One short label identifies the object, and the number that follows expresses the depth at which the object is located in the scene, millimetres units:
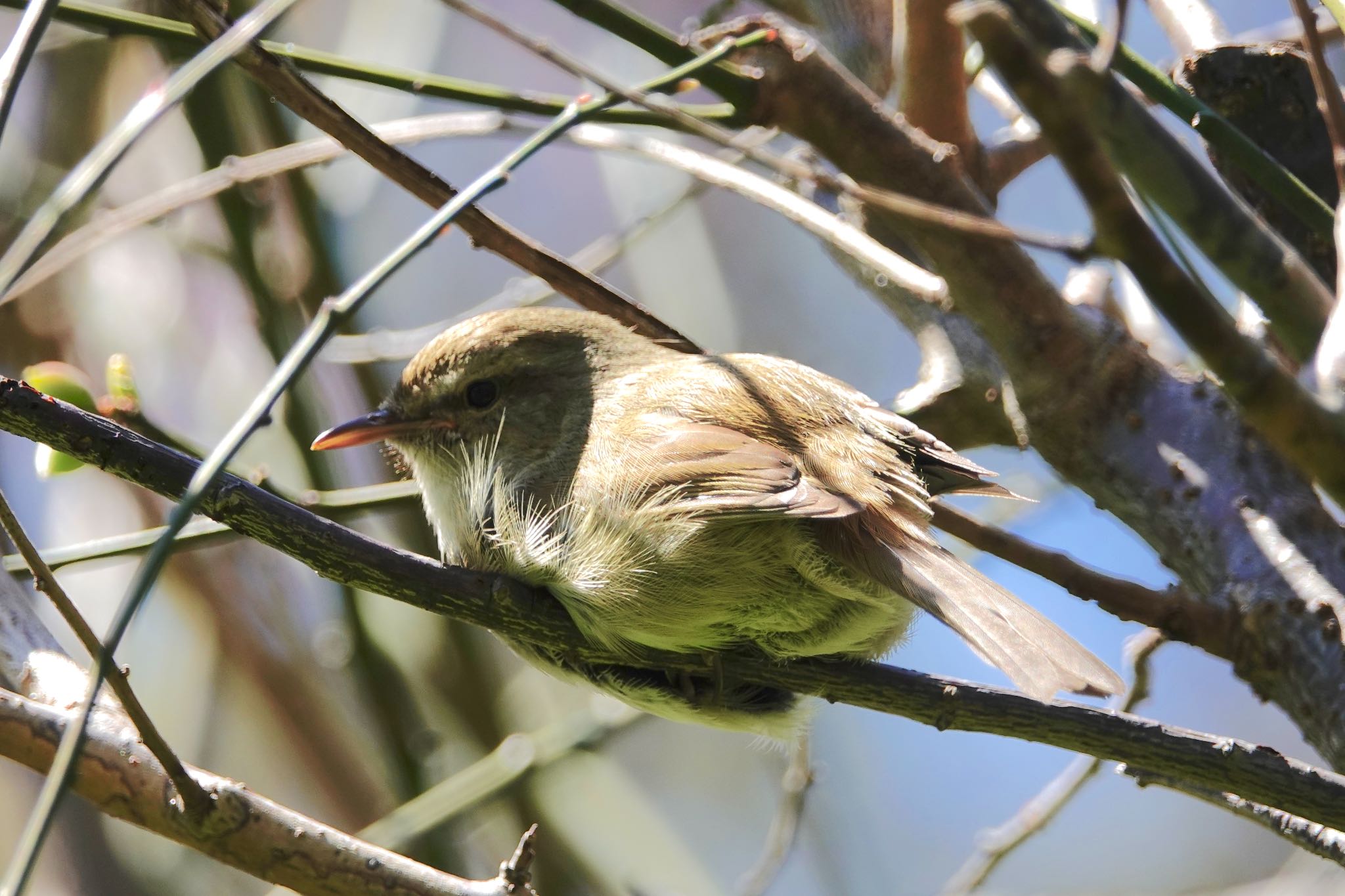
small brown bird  4914
